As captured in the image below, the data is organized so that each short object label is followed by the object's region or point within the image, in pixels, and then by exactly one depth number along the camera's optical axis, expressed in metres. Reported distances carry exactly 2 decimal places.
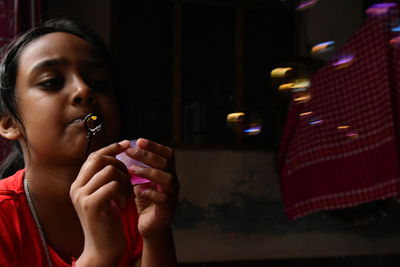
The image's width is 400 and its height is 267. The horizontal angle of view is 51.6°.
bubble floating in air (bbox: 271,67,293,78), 1.28
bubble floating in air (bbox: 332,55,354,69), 1.39
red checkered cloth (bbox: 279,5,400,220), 1.55
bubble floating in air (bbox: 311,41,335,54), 1.28
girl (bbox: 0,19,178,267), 0.68
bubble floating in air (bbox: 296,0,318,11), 1.18
